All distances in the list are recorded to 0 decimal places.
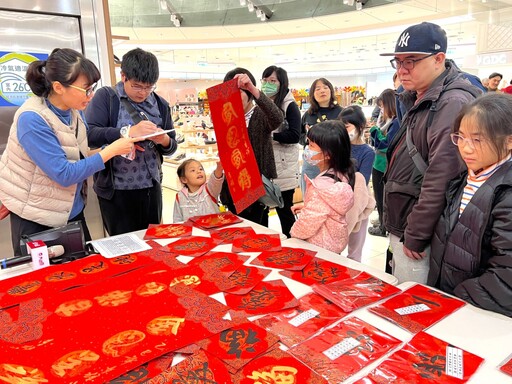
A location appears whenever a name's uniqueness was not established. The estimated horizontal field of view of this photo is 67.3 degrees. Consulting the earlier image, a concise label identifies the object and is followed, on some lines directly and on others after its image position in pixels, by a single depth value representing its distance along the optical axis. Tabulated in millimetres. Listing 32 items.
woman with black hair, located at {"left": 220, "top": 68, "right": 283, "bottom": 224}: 2316
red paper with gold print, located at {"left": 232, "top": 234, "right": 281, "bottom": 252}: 1771
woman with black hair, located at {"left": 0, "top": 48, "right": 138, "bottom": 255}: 1650
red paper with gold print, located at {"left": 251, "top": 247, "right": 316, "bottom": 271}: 1578
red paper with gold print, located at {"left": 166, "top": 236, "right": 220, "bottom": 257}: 1745
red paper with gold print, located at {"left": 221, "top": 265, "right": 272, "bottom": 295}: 1394
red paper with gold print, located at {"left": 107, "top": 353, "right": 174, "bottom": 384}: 948
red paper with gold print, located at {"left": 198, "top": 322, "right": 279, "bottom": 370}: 1015
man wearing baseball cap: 1500
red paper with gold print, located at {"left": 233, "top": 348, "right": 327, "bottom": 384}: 935
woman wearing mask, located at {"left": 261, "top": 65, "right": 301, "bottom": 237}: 2842
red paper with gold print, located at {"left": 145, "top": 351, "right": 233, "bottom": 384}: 940
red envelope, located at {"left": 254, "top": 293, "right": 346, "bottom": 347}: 1121
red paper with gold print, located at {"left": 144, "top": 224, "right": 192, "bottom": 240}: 1955
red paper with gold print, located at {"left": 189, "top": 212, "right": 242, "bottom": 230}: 2093
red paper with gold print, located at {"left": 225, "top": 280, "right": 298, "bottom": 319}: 1253
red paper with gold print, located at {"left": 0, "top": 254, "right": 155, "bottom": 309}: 1394
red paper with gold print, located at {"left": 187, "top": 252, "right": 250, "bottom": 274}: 1567
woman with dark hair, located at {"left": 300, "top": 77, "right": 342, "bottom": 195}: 3518
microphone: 1584
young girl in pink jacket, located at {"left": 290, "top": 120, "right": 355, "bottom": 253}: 1884
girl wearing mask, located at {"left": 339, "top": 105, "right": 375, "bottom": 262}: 3129
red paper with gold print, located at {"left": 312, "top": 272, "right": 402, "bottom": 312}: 1268
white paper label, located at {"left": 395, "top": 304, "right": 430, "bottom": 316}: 1220
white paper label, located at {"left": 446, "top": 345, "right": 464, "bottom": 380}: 952
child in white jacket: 2342
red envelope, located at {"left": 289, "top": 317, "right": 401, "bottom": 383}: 974
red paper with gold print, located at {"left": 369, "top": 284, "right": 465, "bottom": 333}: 1166
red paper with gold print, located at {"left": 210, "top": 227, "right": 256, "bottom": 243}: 1915
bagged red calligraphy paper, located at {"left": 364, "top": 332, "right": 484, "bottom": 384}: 939
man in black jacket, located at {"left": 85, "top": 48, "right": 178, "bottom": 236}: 1983
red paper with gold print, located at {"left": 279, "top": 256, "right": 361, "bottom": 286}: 1455
